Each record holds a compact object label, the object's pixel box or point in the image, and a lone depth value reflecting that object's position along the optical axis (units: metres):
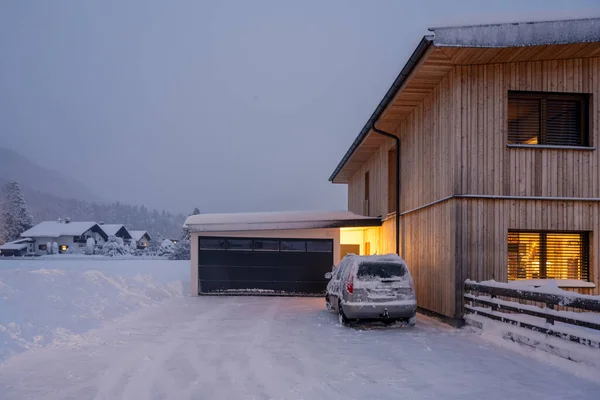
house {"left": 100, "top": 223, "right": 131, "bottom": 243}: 89.98
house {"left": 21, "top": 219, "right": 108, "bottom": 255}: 76.25
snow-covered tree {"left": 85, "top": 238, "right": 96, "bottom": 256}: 71.50
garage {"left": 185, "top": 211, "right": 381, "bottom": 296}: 19.58
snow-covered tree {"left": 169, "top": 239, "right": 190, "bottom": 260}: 62.50
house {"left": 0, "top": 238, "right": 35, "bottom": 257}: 68.38
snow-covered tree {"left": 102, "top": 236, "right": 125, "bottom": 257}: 69.03
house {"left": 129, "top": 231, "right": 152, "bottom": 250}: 98.22
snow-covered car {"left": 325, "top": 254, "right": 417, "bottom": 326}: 10.97
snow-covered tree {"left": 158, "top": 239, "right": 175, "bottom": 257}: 68.56
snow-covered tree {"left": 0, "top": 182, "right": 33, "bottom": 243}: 77.69
